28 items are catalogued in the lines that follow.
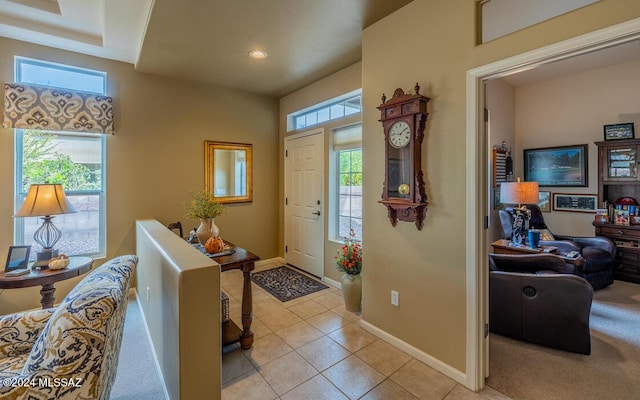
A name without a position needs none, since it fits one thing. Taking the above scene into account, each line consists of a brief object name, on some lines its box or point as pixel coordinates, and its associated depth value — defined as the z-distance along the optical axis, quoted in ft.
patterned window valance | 9.07
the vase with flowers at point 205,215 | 8.57
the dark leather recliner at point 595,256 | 11.34
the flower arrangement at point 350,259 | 9.81
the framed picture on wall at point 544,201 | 15.39
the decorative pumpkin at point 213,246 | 7.92
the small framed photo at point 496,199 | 14.55
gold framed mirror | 13.28
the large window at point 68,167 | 9.61
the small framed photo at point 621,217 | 12.53
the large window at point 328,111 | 11.56
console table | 7.45
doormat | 11.51
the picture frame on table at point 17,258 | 7.90
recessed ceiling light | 9.75
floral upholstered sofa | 3.45
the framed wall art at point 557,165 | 14.32
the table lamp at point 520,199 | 10.68
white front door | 13.02
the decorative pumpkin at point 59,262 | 8.00
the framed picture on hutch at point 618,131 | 12.83
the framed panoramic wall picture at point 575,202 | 13.98
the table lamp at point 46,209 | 7.95
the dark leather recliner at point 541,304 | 7.23
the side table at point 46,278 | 7.30
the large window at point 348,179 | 11.65
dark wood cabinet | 12.35
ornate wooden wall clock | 6.98
